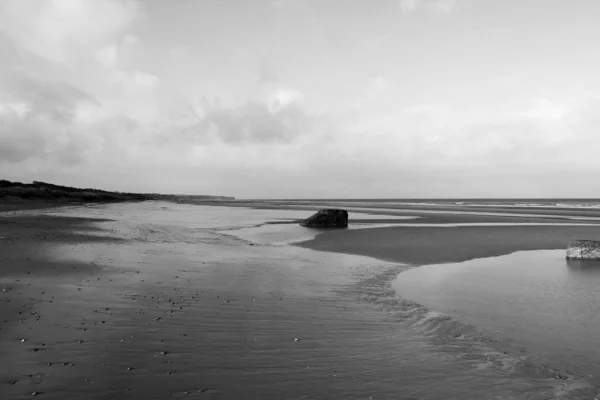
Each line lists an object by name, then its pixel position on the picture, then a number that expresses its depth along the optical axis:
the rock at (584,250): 16.06
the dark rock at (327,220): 32.03
